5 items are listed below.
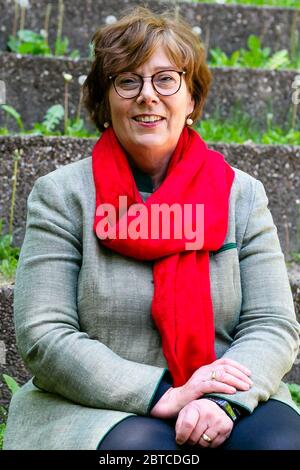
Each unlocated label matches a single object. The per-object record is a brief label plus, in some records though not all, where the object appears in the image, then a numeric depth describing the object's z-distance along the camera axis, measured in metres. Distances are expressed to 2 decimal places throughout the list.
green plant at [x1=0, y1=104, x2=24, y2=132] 4.01
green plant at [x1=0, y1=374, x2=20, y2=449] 3.22
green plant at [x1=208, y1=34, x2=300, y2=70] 4.64
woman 2.46
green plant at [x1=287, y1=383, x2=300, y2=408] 3.40
